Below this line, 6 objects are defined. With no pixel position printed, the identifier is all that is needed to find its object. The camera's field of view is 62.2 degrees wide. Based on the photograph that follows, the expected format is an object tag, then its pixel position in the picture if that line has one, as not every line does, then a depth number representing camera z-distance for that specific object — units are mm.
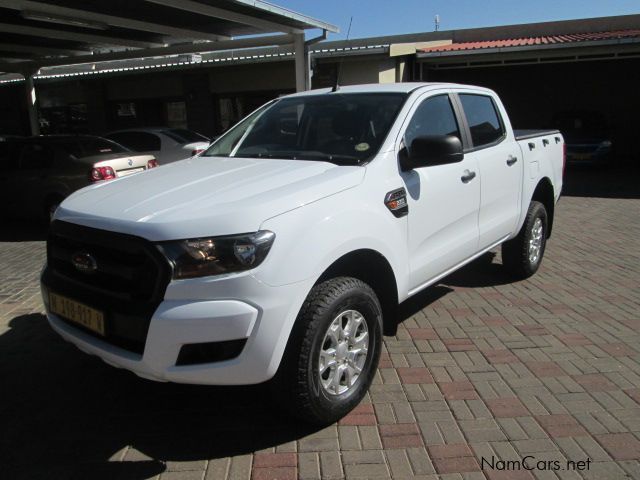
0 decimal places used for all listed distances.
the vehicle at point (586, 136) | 14989
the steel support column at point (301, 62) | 10281
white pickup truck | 2361
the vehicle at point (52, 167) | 7648
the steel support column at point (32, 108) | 13836
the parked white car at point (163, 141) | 10688
